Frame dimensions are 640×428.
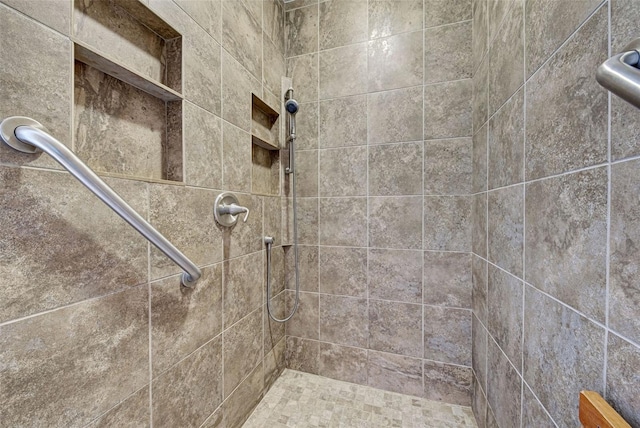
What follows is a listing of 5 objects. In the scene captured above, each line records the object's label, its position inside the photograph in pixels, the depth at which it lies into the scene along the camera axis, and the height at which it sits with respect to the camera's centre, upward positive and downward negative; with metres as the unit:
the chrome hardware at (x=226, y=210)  0.96 +0.01
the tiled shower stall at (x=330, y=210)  0.47 +0.01
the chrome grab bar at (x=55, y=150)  0.44 +0.12
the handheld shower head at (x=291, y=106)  1.36 +0.62
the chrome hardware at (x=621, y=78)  0.28 +0.16
